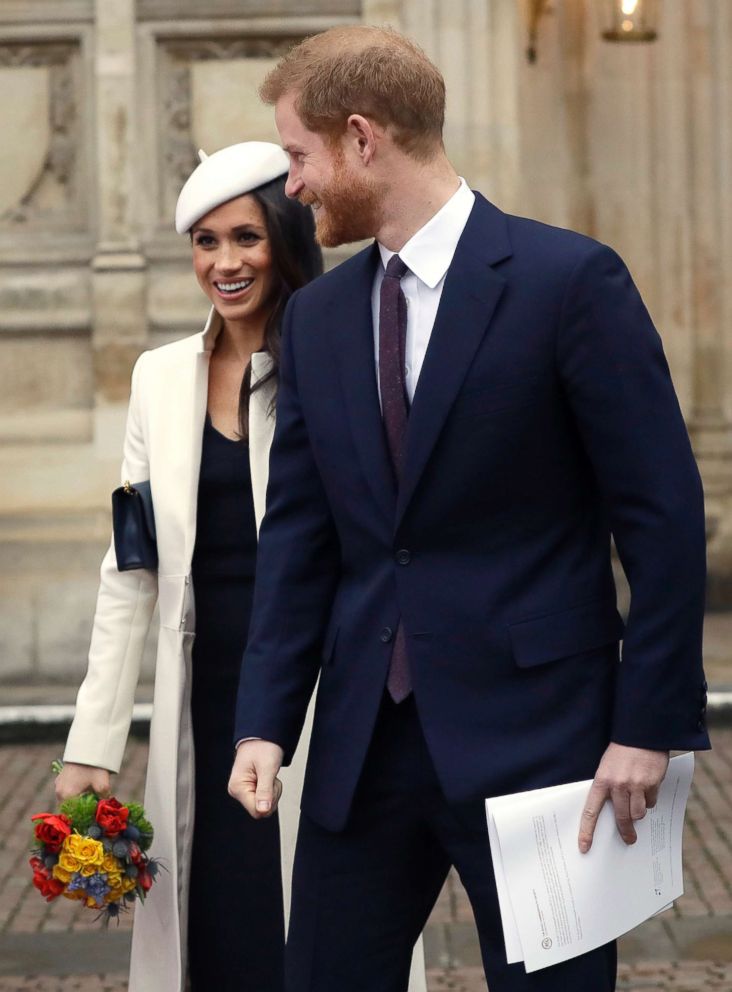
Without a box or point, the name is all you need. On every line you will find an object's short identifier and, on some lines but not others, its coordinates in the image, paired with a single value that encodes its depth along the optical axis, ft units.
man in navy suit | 7.92
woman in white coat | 11.33
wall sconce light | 28.73
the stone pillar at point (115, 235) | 27.04
